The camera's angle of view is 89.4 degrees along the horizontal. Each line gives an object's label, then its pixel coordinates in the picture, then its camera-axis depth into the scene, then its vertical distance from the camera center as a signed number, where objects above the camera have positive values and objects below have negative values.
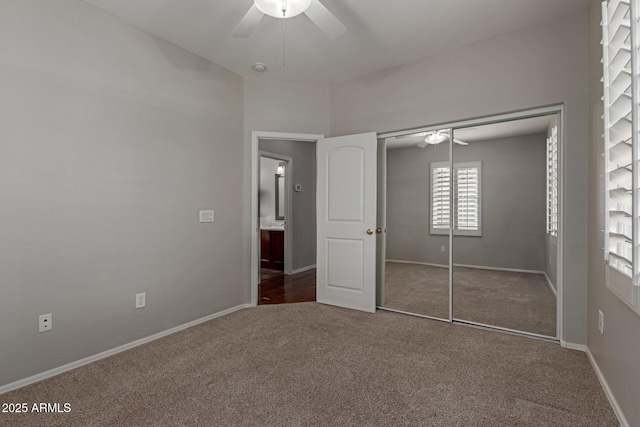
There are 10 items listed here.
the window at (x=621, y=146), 1.31 +0.32
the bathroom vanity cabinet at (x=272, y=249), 5.87 -0.65
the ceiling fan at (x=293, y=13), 1.96 +1.28
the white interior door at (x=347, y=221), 3.65 -0.08
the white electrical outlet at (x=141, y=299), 2.78 -0.75
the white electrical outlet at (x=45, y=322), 2.20 -0.75
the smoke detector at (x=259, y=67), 3.50 +1.61
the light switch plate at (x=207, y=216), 3.36 -0.03
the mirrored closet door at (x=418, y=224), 3.39 -0.10
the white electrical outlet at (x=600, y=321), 2.10 -0.70
